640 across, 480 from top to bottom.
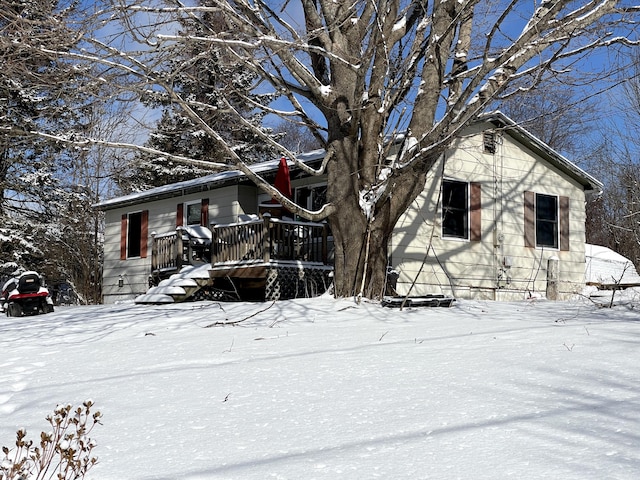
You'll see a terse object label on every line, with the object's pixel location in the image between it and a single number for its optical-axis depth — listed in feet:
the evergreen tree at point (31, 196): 71.56
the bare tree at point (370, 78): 26.86
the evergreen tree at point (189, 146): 85.92
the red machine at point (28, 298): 39.14
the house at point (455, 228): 43.32
